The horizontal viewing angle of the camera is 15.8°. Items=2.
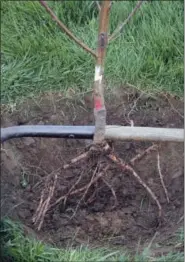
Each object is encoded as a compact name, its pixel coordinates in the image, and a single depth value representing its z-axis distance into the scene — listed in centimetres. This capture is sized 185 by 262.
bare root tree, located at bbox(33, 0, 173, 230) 284
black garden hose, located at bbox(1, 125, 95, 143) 284
